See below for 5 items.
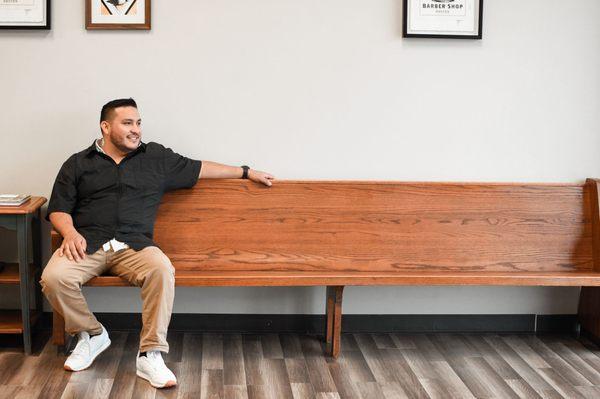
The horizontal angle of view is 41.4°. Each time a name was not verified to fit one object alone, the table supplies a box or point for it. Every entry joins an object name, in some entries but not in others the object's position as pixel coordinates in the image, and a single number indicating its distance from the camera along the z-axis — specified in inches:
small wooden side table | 137.3
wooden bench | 146.2
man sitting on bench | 132.4
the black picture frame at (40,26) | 146.2
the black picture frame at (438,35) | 149.9
